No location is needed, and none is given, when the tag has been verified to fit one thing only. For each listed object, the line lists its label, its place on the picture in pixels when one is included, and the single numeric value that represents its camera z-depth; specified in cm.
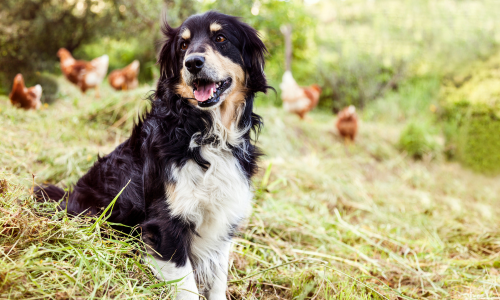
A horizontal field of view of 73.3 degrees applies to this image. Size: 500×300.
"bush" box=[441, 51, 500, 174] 664
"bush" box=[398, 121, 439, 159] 655
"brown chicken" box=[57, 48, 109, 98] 524
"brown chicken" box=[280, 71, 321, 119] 679
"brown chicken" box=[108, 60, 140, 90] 618
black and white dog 180
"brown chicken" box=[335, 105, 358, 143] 632
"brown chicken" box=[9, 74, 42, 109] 378
